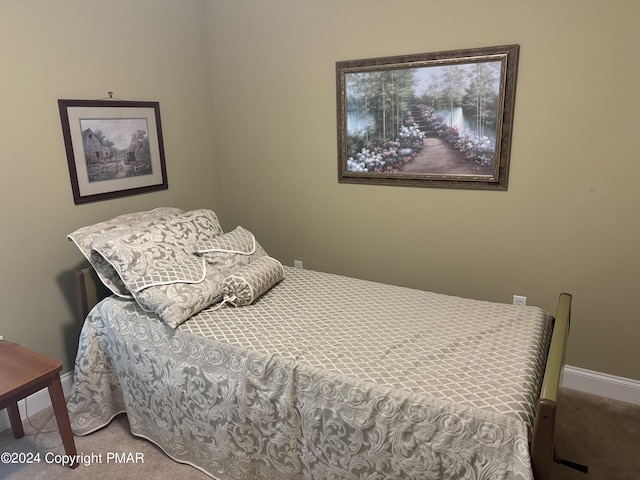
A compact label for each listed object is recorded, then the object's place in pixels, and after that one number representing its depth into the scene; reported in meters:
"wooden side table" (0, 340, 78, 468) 1.88
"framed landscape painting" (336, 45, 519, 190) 2.51
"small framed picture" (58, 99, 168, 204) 2.54
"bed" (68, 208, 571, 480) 1.51
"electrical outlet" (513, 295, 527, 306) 2.71
